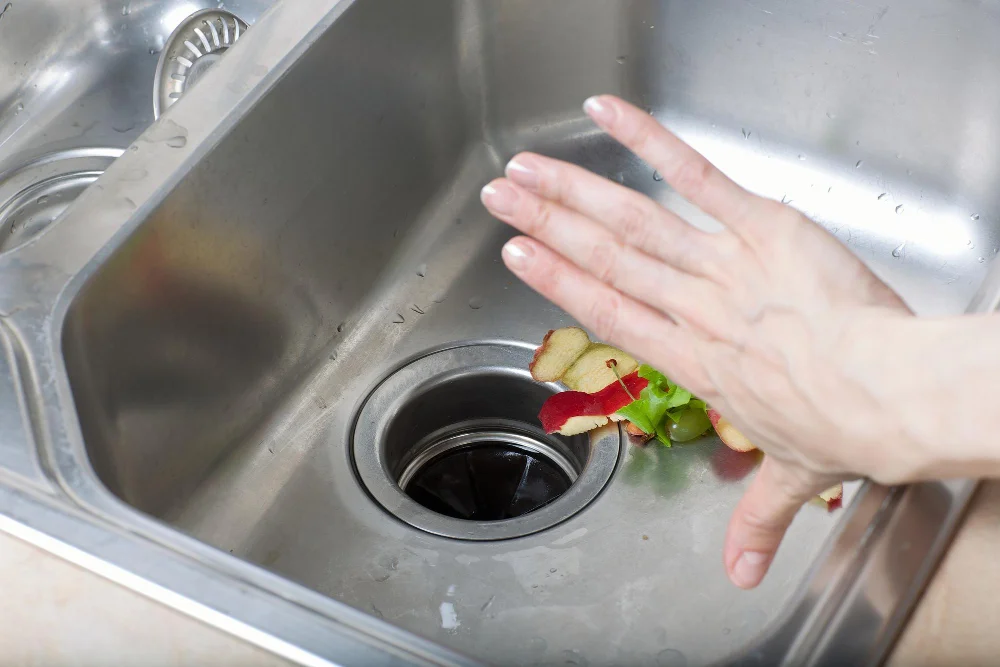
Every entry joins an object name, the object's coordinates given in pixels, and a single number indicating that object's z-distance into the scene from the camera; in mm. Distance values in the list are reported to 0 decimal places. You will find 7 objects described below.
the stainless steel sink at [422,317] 566
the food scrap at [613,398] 856
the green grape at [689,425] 864
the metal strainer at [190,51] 1053
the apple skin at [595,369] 898
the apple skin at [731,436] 849
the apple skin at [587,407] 884
